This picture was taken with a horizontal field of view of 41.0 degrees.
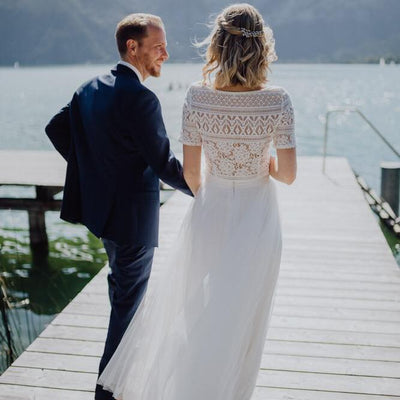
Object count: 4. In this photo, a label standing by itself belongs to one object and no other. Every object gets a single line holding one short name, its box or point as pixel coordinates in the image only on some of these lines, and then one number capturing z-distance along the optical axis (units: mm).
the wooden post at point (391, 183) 8141
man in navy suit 2066
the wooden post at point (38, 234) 7375
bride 1996
